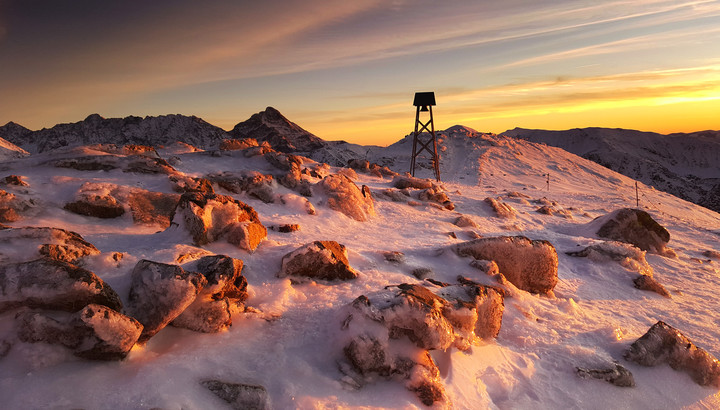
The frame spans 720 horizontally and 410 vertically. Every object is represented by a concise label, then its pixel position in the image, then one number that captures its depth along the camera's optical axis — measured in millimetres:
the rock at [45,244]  3299
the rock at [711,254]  9304
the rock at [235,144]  12589
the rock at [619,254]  7368
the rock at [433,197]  11393
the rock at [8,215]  4882
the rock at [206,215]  4711
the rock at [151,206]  5773
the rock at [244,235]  4738
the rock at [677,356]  4059
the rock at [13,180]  5785
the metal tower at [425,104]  20000
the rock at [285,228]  6301
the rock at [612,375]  3732
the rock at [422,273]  5238
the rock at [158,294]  2906
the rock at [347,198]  8516
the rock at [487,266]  5465
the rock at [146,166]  7754
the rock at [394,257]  5531
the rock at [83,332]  2545
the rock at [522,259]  5777
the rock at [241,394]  2510
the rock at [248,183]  8203
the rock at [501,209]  11305
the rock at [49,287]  2641
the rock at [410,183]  13070
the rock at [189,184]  7211
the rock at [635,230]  9008
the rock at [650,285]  6559
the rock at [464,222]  9366
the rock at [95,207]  5535
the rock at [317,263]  4379
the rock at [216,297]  3152
